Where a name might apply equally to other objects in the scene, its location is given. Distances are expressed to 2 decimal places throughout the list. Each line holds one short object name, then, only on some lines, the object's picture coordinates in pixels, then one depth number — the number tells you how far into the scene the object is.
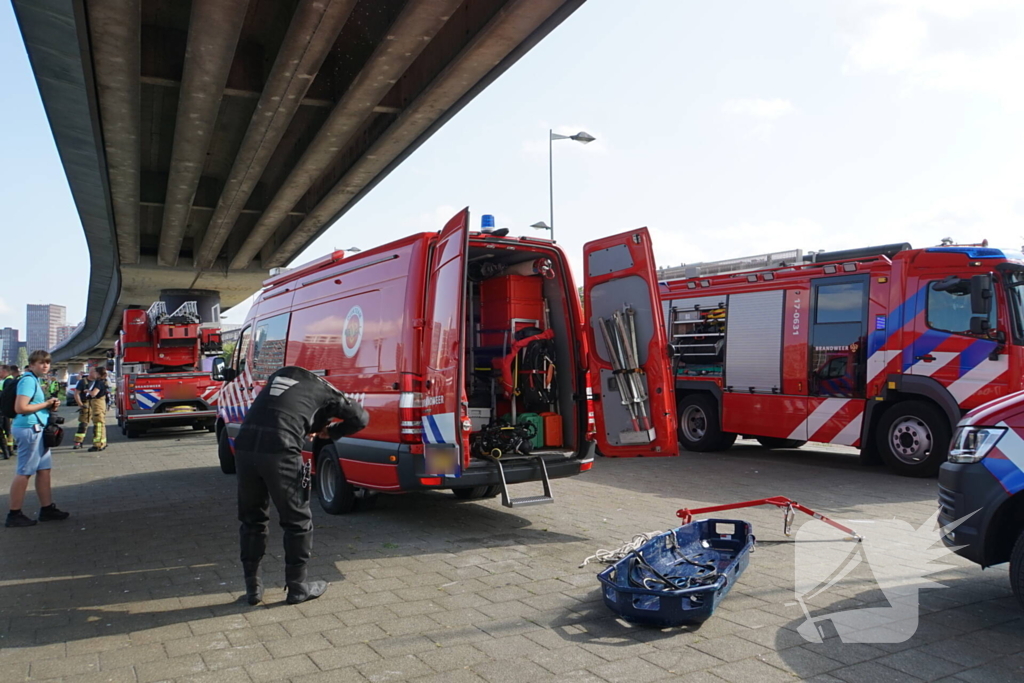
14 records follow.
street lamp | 21.89
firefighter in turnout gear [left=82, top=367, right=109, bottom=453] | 16.44
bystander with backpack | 14.39
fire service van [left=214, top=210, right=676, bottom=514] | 6.46
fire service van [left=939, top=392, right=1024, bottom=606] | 4.41
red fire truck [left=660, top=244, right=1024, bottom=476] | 9.41
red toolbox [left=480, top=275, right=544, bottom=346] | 7.66
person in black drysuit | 4.96
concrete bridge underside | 11.07
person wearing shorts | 7.56
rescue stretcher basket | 4.32
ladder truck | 19.25
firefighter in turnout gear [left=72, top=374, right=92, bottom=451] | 17.08
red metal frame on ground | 6.18
